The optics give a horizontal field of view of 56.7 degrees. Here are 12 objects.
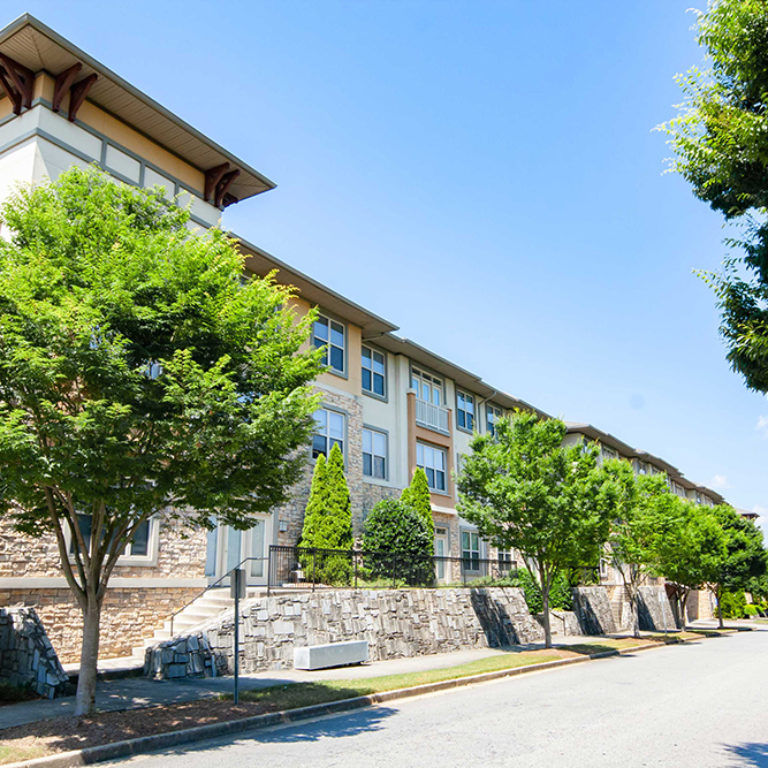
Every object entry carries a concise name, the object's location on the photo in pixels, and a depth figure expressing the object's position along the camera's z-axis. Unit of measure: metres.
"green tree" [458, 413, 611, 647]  21.95
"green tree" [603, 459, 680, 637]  30.22
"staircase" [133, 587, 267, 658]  16.62
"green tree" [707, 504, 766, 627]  47.03
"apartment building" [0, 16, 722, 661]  16.02
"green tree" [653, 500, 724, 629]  32.75
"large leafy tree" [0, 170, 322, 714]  9.48
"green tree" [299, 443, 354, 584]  22.03
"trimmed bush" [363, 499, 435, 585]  22.25
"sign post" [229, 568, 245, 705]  12.03
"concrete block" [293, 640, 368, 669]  16.45
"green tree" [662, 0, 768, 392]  7.89
